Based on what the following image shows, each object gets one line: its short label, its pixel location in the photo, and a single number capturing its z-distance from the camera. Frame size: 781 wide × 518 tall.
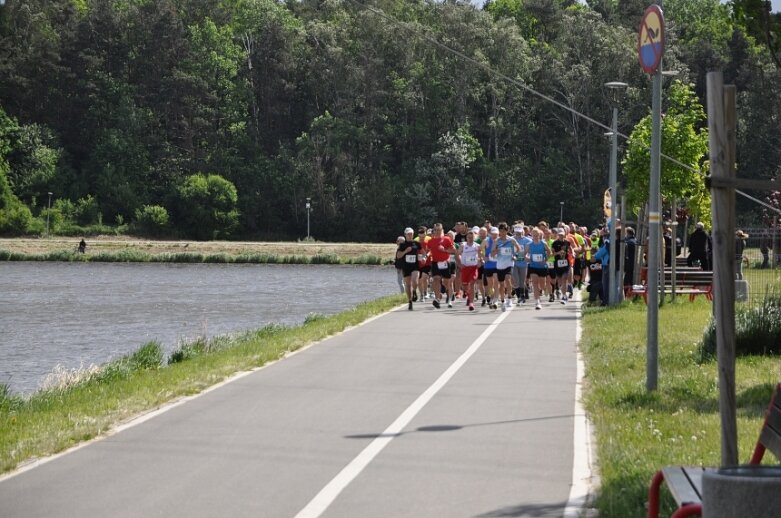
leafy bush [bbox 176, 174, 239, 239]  99.44
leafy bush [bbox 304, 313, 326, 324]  30.16
